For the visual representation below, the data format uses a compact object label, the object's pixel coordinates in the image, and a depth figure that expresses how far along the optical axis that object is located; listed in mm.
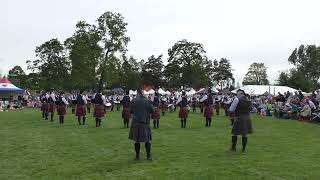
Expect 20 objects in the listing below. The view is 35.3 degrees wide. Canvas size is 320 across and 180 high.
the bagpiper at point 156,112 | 20562
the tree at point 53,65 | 67625
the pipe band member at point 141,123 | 11047
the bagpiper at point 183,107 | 20625
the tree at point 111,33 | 63938
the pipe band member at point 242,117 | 12555
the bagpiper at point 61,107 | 23219
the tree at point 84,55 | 60594
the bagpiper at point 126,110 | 20844
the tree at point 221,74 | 113012
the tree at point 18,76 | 80600
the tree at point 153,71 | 102125
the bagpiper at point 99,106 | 20969
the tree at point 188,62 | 86625
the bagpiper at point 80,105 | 21906
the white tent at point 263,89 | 44188
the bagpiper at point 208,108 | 21156
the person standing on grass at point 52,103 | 25383
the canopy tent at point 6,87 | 46141
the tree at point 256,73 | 127625
